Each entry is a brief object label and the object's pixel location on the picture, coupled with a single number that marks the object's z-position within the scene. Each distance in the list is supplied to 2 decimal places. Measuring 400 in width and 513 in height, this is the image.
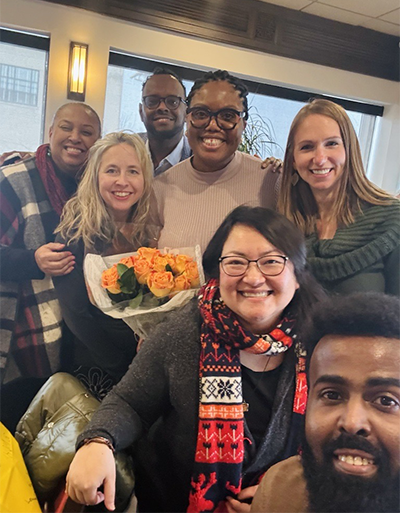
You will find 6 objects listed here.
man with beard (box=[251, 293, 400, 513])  0.93
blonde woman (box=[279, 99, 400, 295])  1.05
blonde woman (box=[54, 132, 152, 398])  1.19
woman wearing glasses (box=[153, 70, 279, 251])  1.15
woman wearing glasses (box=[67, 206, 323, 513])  1.03
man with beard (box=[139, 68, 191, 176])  1.19
